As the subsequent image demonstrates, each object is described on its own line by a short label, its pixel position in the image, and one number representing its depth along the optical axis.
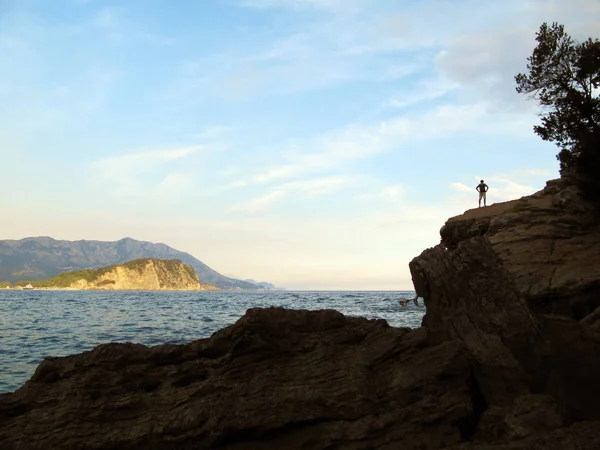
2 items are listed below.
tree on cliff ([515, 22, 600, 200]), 24.49
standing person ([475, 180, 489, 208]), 34.19
